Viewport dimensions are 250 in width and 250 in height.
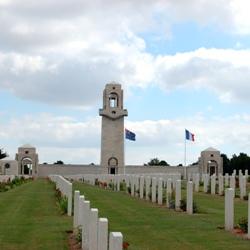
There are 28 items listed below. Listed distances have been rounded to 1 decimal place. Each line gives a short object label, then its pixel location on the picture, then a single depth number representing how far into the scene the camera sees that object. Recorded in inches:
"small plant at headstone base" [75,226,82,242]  420.3
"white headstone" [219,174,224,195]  1005.5
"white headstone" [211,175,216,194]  1024.9
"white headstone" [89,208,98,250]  324.6
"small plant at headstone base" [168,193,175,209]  724.7
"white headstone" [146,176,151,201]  890.3
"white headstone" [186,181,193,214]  650.2
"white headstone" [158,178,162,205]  793.6
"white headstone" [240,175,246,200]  917.3
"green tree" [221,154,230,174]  3095.7
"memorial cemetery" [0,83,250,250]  416.5
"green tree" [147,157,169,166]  3946.4
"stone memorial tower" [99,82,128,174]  2514.8
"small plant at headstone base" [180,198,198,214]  677.4
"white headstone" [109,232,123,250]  244.7
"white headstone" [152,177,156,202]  833.4
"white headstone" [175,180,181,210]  705.0
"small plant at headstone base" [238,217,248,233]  492.2
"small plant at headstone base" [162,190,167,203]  812.0
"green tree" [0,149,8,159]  3870.1
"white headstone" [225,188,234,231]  501.4
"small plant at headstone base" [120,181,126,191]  1219.9
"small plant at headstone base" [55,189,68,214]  653.3
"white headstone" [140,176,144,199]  940.0
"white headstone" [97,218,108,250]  289.3
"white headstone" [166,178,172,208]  757.3
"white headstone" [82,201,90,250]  361.7
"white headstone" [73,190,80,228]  471.6
